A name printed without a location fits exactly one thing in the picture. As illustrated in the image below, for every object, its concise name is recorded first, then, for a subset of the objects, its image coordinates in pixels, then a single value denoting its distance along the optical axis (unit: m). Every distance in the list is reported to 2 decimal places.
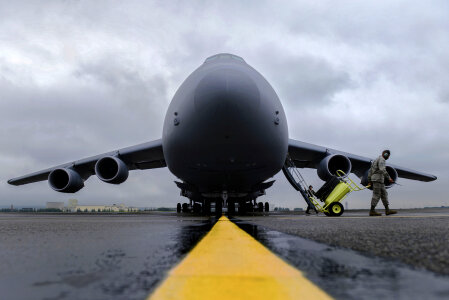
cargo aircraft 5.69
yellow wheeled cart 7.01
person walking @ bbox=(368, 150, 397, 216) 7.12
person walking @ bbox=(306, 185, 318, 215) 9.04
